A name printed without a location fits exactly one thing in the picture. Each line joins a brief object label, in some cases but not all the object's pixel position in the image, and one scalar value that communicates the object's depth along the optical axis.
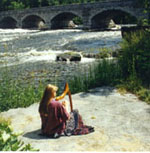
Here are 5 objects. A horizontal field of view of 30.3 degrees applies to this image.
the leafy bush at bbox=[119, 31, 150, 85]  8.89
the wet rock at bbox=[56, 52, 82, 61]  17.19
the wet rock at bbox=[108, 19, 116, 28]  47.97
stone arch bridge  41.02
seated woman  4.72
